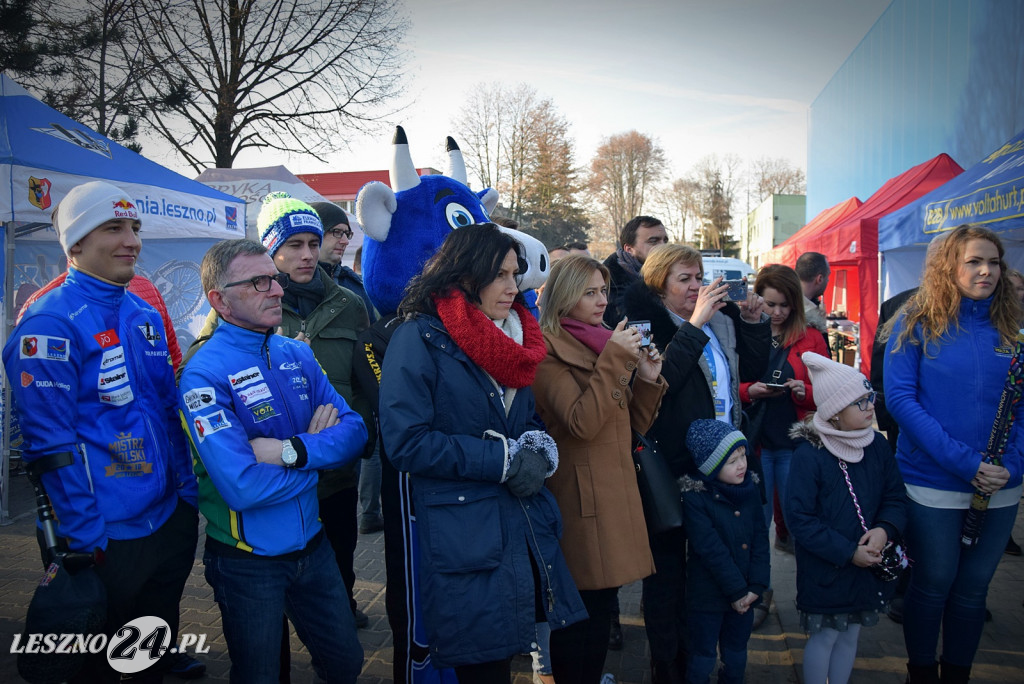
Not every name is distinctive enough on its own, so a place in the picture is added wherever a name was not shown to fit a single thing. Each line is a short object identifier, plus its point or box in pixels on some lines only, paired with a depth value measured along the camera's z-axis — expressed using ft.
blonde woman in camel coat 7.91
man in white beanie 6.56
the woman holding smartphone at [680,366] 9.16
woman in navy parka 6.39
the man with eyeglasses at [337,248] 12.60
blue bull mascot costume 7.66
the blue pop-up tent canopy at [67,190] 16.12
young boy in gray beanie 8.57
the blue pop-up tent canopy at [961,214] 14.30
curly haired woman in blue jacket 8.80
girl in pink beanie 8.52
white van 71.10
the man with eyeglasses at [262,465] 6.66
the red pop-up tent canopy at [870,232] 28.43
